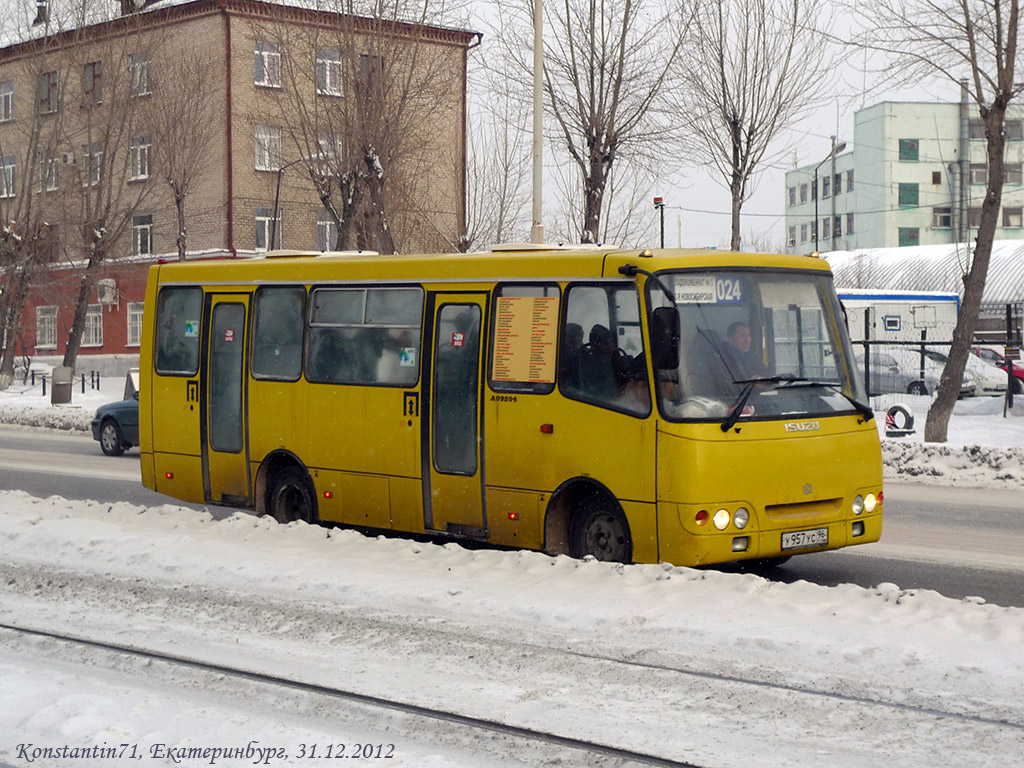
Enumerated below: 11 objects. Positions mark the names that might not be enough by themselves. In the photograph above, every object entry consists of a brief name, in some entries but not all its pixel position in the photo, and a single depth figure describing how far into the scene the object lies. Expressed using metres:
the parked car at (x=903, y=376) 32.25
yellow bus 9.24
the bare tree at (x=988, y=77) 19.33
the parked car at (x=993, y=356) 35.94
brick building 29.52
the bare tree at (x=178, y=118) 44.91
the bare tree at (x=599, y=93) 25.84
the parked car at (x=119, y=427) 22.61
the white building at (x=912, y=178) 81.31
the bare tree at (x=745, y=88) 26.56
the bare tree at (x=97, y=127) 42.84
